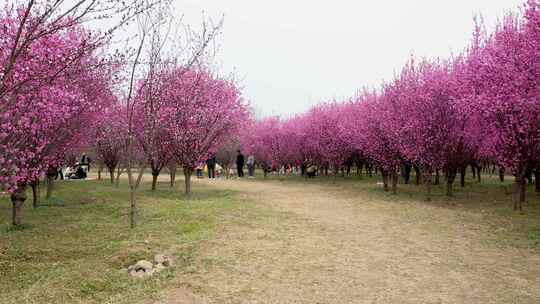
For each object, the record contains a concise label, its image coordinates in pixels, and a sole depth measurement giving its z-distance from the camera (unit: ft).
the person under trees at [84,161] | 98.80
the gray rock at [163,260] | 23.34
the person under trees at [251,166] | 109.40
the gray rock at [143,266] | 22.09
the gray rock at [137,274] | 21.36
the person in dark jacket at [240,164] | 104.14
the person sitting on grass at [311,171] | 104.40
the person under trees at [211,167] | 102.53
